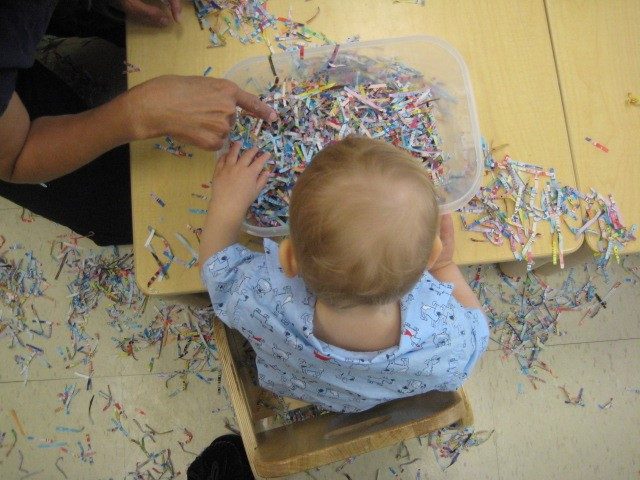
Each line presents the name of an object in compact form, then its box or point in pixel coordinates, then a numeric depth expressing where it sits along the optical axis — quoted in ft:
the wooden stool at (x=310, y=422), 2.62
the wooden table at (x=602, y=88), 3.19
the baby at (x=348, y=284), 2.10
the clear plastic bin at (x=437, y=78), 3.10
